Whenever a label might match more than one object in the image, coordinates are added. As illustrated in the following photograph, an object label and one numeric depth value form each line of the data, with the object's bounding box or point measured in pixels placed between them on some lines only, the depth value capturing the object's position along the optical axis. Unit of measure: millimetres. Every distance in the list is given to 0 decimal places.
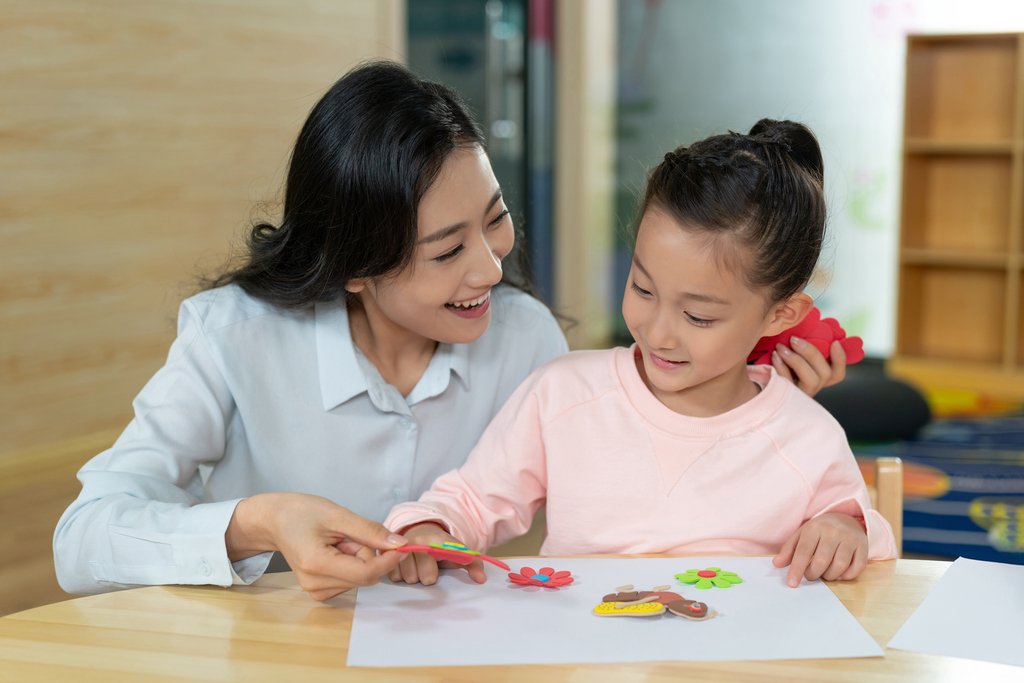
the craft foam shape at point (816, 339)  1152
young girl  971
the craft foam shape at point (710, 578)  865
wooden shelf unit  3605
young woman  1071
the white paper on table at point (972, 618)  750
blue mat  2307
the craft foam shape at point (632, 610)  792
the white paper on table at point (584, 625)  737
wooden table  709
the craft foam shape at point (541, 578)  864
